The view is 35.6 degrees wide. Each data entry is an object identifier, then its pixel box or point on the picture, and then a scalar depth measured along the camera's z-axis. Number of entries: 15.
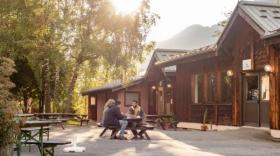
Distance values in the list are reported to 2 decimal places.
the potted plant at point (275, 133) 13.79
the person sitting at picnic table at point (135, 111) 16.25
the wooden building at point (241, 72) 14.23
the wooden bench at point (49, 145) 8.85
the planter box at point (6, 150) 7.51
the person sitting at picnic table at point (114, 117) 14.57
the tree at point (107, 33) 25.84
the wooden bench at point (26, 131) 9.53
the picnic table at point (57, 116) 20.47
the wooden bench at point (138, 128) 14.42
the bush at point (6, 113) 7.31
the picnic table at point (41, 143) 8.44
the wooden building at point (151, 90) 24.73
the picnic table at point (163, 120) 20.64
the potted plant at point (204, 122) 18.78
